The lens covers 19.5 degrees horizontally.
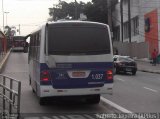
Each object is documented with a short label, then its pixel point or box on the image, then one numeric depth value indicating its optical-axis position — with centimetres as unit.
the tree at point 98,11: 7575
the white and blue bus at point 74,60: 1366
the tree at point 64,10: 11188
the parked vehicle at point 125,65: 3353
